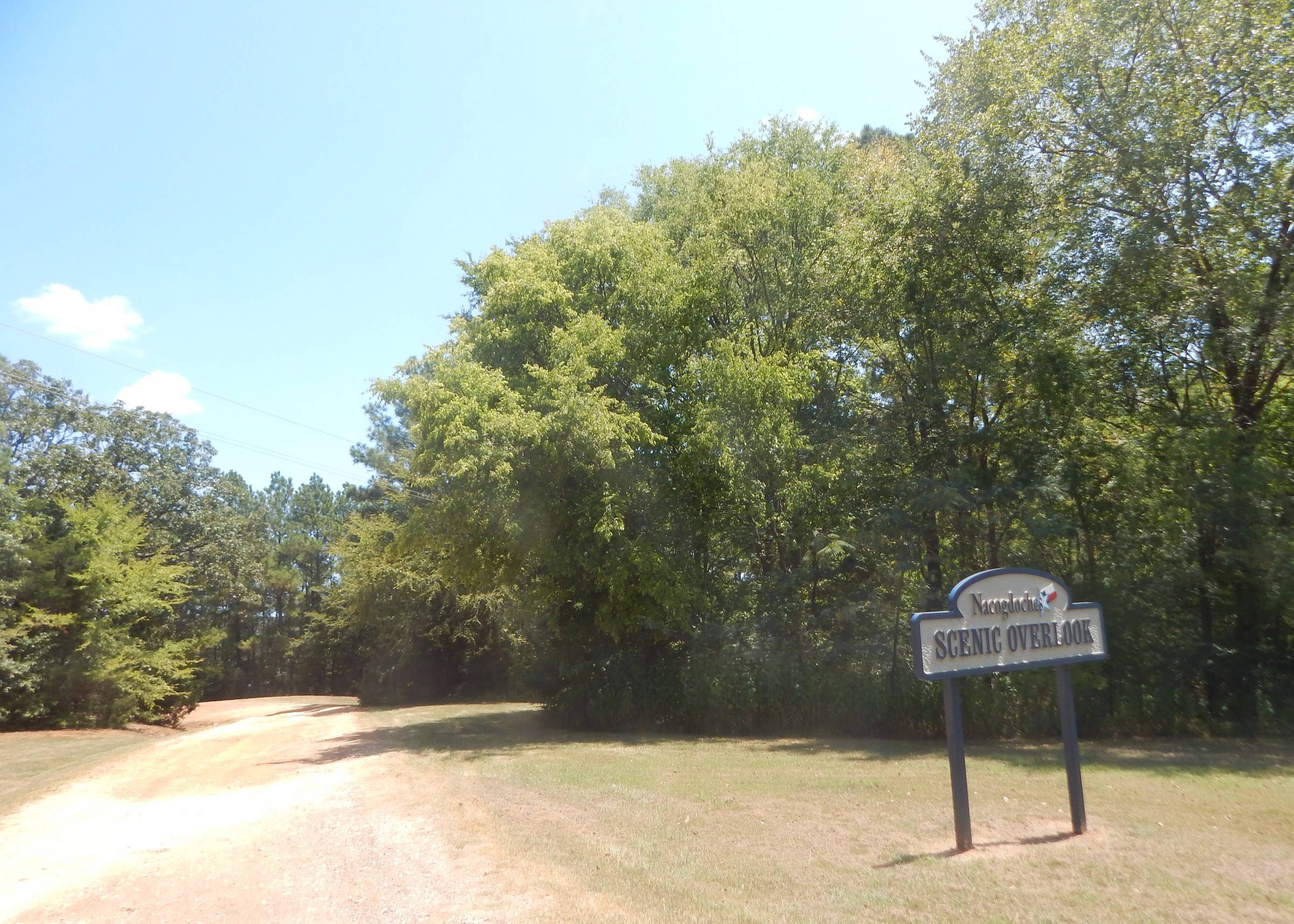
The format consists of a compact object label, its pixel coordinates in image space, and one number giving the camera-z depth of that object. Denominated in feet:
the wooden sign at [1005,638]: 25.40
